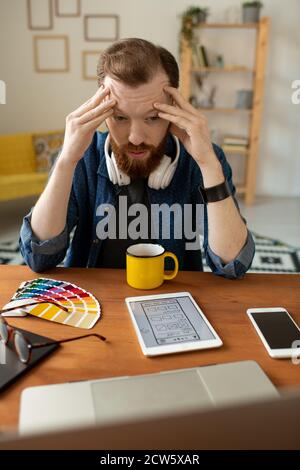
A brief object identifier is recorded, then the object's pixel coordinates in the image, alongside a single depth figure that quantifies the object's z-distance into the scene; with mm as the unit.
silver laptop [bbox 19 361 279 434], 629
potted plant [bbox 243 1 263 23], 4164
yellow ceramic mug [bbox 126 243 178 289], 1031
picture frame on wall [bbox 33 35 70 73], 4531
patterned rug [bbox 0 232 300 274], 2988
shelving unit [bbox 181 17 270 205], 4215
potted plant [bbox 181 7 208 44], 4227
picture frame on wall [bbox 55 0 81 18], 4434
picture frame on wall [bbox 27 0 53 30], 4426
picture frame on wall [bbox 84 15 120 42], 4469
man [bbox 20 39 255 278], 1163
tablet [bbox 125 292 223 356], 807
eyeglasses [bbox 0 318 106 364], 758
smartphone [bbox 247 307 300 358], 797
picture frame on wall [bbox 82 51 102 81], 4570
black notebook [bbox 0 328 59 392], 711
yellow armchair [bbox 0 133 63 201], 3738
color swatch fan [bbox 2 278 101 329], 906
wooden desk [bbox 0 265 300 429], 735
